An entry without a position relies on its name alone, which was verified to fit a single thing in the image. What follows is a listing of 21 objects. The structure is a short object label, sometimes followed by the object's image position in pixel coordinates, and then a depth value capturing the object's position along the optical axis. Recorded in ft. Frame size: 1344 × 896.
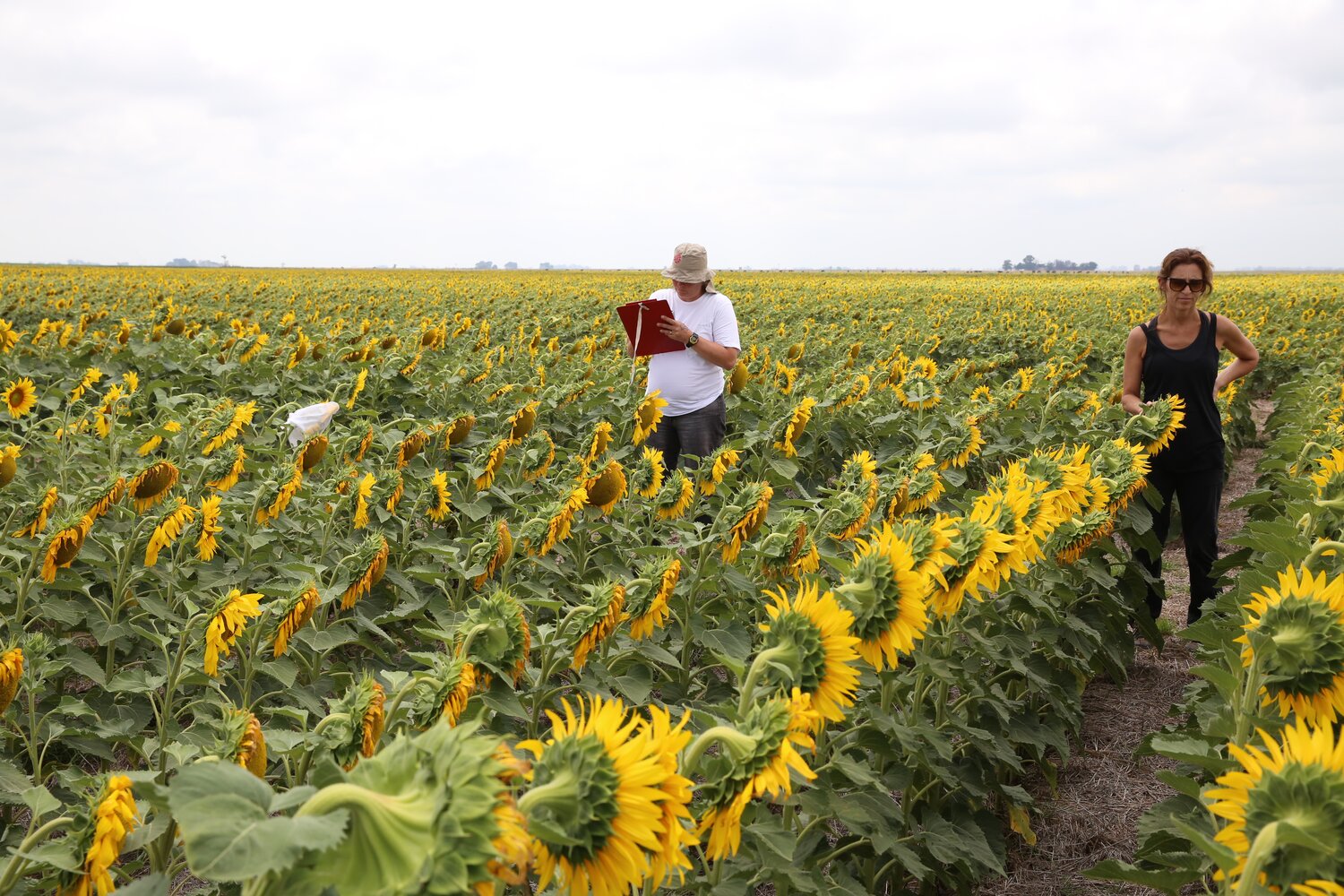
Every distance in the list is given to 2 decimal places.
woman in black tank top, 15.26
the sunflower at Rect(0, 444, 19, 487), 10.57
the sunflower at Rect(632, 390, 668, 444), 14.96
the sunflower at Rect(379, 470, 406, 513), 11.31
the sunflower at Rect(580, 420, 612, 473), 13.89
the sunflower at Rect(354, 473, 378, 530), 10.65
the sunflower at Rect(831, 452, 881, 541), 8.59
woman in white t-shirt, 17.48
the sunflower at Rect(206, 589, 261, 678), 7.25
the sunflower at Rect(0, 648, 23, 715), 6.96
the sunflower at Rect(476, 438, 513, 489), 12.78
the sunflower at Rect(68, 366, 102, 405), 16.87
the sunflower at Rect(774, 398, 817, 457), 14.02
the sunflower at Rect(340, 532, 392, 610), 8.44
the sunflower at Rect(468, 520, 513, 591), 8.71
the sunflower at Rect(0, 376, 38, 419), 15.11
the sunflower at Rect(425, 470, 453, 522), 11.16
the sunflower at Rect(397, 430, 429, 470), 13.69
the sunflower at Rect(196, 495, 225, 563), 10.07
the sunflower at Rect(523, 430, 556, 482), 13.48
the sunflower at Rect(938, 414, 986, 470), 14.16
